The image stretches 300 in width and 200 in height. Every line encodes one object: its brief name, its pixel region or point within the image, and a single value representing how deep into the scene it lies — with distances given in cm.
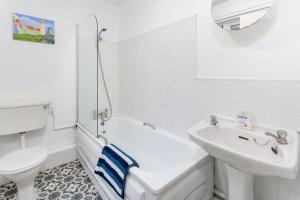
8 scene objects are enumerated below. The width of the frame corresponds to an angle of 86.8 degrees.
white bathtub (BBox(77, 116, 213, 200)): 103
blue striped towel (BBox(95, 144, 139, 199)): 116
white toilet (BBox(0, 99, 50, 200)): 141
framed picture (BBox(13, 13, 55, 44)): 183
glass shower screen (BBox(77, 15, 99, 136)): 184
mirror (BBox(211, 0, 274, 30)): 111
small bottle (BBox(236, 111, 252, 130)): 117
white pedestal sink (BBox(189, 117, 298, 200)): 75
